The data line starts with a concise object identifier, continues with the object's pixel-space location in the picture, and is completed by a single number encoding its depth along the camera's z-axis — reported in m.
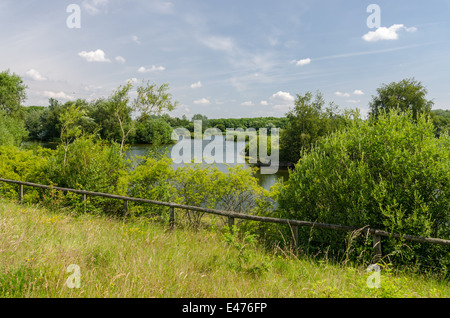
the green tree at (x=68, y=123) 11.34
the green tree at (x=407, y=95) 43.03
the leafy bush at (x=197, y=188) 9.69
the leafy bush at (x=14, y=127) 31.40
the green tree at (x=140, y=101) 17.16
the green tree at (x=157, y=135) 12.75
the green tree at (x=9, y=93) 43.03
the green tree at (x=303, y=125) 40.50
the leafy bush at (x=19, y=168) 11.37
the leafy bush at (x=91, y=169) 10.33
